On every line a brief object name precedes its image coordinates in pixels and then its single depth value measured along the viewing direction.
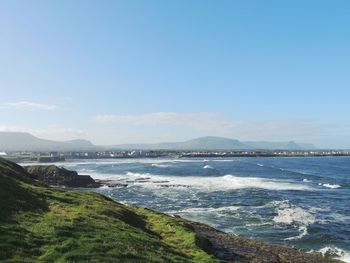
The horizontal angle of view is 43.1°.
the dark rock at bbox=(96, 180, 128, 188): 83.95
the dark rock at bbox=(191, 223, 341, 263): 27.48
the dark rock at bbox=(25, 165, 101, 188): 83.00
